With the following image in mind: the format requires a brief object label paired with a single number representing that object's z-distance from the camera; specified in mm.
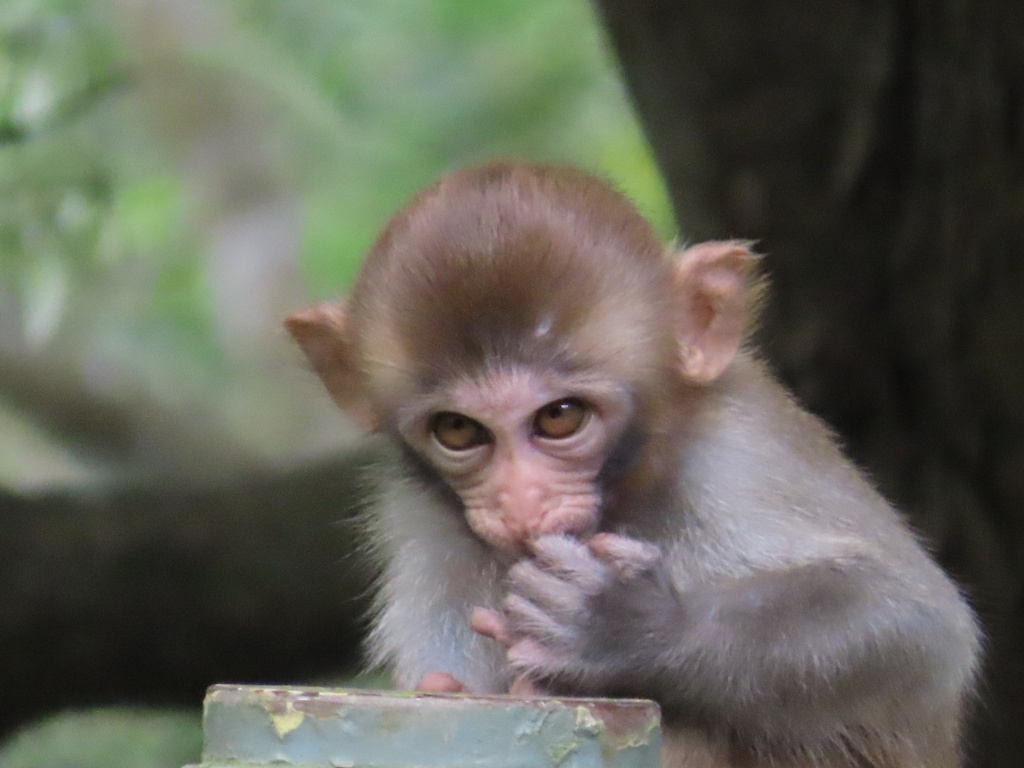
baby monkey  6262
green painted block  3855
